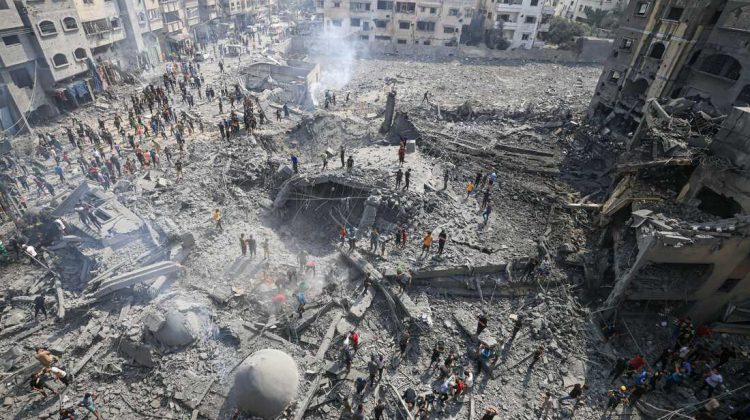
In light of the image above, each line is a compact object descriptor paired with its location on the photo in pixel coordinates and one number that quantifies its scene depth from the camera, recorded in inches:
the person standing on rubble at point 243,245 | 611.6
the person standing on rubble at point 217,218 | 671.8
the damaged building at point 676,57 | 877.2
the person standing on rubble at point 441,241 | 615.5
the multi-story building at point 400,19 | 2021.4
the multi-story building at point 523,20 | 1980.8
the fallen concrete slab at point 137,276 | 546.9
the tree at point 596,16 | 2209.6
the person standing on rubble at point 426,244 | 621.9
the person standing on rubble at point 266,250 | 619.2
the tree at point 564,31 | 2078.0
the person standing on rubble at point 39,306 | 527.2
